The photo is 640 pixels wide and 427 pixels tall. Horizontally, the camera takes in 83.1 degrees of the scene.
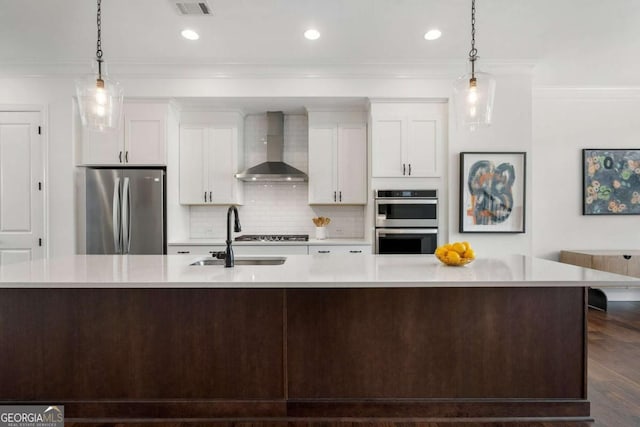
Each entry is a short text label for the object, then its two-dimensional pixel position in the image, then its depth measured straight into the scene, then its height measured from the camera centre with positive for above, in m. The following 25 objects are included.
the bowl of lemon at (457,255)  2.17 -0.27
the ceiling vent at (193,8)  2.71 +1.56
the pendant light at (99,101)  2.15 +0.66
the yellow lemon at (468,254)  2.17 -0.27
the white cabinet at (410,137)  4.01 +0.81
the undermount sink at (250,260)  2.65 -0.40
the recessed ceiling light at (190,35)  3.24 +1.60
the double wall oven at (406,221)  3.96 -0.12
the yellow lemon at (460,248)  2.18 -0.23
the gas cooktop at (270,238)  4.19 -0.33
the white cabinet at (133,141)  3.98 +0.77
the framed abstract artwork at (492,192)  3.93 +0.20
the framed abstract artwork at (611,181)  4.71 +0.38
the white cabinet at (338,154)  4.37 +0.68
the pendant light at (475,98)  2.24 +0.70
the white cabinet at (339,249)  4.09 -0.44
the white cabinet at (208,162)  4.35 +0.58
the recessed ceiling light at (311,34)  3.24 +1.60
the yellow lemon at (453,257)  2.16 -0.28
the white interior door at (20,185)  3.89 +0.27
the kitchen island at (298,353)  2.01 -0.80
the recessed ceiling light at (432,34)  3.25 +1.61
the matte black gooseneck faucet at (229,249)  2.23 -0.24
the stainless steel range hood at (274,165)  4.30 +0.55
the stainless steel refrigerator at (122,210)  3.88 +0.00
